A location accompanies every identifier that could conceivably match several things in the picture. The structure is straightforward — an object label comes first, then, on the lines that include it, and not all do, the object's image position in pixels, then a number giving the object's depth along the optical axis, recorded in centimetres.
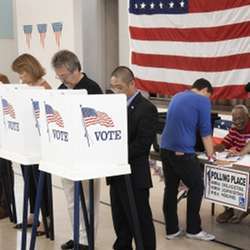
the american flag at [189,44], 883
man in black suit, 490
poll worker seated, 686
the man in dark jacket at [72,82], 528
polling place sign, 566
